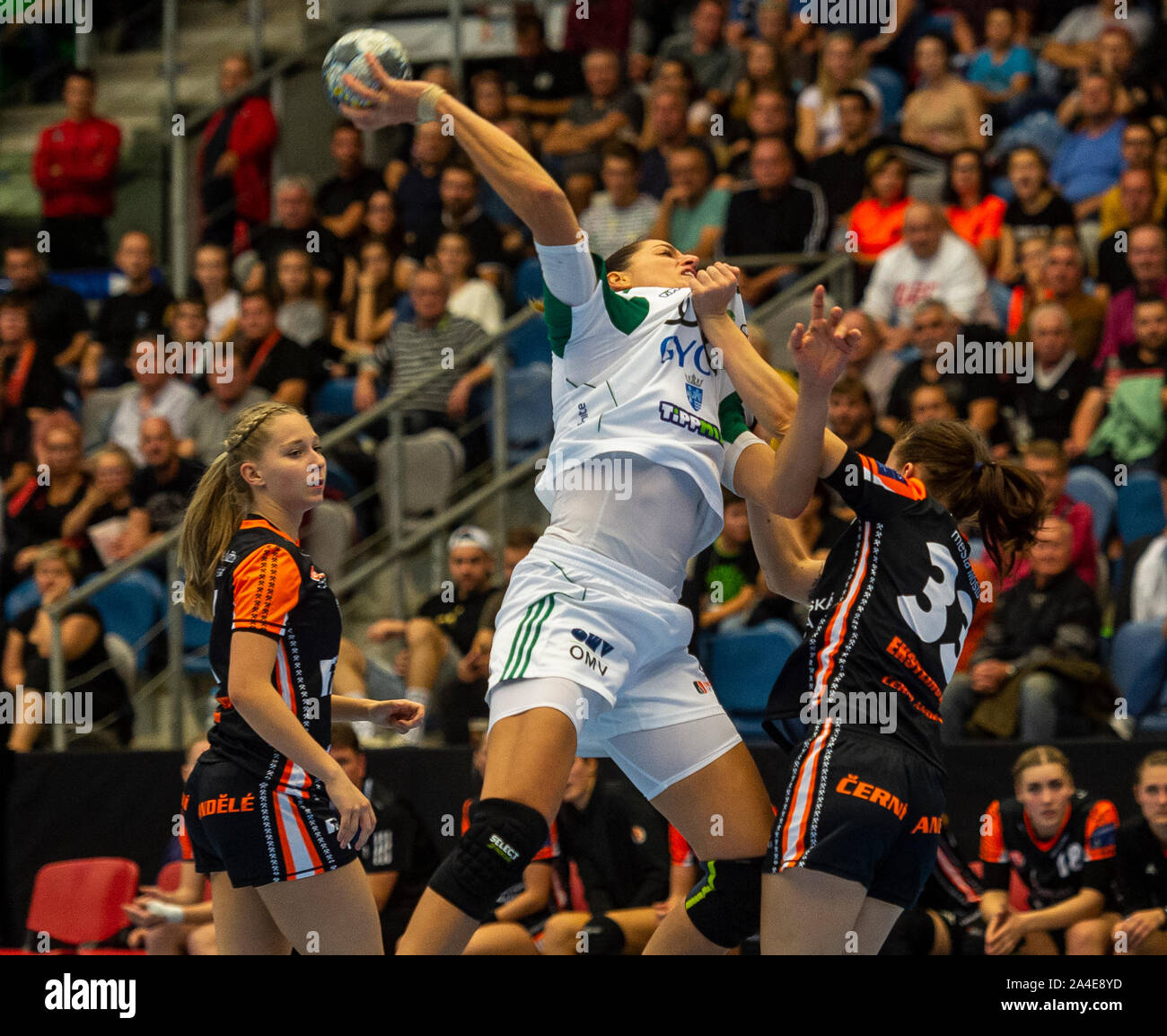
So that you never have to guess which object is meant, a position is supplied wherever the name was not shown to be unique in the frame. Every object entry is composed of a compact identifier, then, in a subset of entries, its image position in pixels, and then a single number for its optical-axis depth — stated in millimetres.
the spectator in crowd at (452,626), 8703
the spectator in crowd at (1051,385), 9070
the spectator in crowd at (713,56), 12180
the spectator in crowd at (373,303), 11258
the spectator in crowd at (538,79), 12586
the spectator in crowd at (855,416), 8586
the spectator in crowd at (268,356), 10609
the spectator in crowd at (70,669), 9281
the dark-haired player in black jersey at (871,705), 4121
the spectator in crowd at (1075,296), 9352
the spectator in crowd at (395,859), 7527
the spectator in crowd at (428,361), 9930
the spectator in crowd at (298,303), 11438
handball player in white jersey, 4270
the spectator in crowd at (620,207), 10781
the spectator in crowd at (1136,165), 9812
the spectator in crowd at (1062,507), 8242
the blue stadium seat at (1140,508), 8758
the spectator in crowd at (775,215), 10297
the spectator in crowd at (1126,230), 9555
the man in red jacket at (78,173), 13102
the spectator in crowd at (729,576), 8594
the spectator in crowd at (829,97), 11188
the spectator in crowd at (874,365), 9406
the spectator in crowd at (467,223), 11250
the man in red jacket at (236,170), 12922
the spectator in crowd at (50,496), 10516
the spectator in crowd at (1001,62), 11398
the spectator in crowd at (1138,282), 9234
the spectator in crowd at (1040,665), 7707
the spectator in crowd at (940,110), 10898
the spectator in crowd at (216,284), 11656
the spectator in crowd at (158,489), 9953
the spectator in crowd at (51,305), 12164
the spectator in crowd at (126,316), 11797
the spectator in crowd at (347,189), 12312
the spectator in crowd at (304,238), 11852
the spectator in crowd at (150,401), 10977
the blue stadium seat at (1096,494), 8711
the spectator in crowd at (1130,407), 8797
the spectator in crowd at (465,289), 10508
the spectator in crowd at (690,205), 10602
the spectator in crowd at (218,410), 10438
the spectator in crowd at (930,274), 9672
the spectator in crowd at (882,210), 10258
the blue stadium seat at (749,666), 8328
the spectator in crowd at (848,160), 10719
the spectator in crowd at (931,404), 8547
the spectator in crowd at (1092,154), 10359
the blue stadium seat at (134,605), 9891
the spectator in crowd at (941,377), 8984
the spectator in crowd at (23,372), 11477
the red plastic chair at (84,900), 8070
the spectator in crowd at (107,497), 10250
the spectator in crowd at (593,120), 11688
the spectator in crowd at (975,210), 10102
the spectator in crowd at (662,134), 11281
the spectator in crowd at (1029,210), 9984
